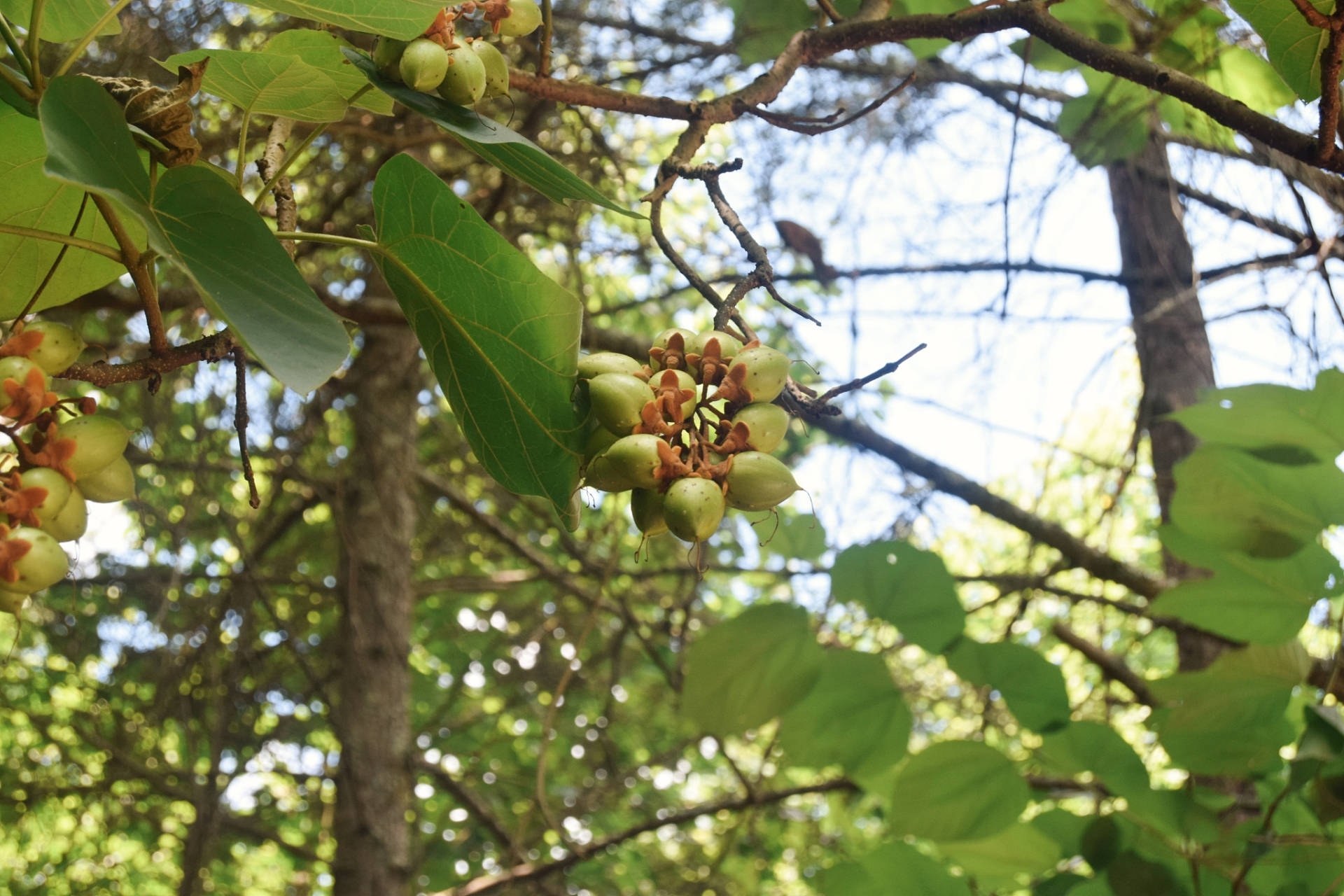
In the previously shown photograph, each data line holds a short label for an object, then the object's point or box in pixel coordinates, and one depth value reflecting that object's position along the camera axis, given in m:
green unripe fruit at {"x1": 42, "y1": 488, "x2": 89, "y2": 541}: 0.80
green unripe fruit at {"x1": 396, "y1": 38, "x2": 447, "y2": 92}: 0.80
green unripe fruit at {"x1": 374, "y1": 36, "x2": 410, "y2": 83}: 0.84
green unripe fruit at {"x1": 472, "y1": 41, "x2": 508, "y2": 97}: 0.89
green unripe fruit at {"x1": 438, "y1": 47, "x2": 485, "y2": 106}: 0.83
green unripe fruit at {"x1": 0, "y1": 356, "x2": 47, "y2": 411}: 0.77
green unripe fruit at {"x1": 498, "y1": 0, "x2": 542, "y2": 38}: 0.94
